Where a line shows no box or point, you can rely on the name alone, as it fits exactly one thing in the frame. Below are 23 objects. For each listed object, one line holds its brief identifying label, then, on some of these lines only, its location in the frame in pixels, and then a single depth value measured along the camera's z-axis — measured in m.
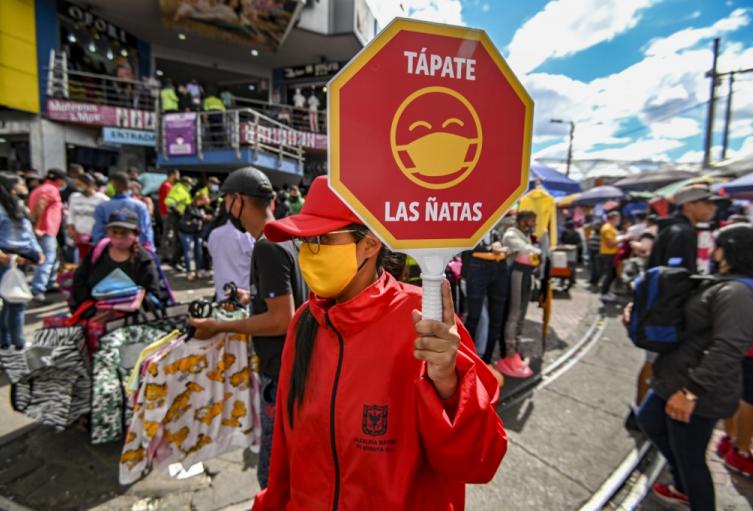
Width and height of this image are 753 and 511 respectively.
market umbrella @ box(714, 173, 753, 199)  6.59
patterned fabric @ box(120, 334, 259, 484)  2.33
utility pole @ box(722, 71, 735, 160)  16.67
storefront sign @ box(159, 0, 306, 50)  14.40
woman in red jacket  0.94
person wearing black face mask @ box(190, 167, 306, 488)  1.98
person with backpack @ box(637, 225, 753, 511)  2.01
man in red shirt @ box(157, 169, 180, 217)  8.84
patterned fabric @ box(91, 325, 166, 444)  2.79
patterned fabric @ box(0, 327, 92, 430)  2.68
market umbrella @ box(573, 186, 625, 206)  13.34
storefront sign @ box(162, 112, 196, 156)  12.80
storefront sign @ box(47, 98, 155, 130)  12.47
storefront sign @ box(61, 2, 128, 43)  13.79
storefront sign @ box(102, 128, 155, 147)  13.05
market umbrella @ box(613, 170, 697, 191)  12.14
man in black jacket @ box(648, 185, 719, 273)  3.46
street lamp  31.25
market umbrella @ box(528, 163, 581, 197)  9.55
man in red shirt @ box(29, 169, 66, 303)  5.68
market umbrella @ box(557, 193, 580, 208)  14.86
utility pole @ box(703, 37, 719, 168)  16.31
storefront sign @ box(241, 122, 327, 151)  13.11
